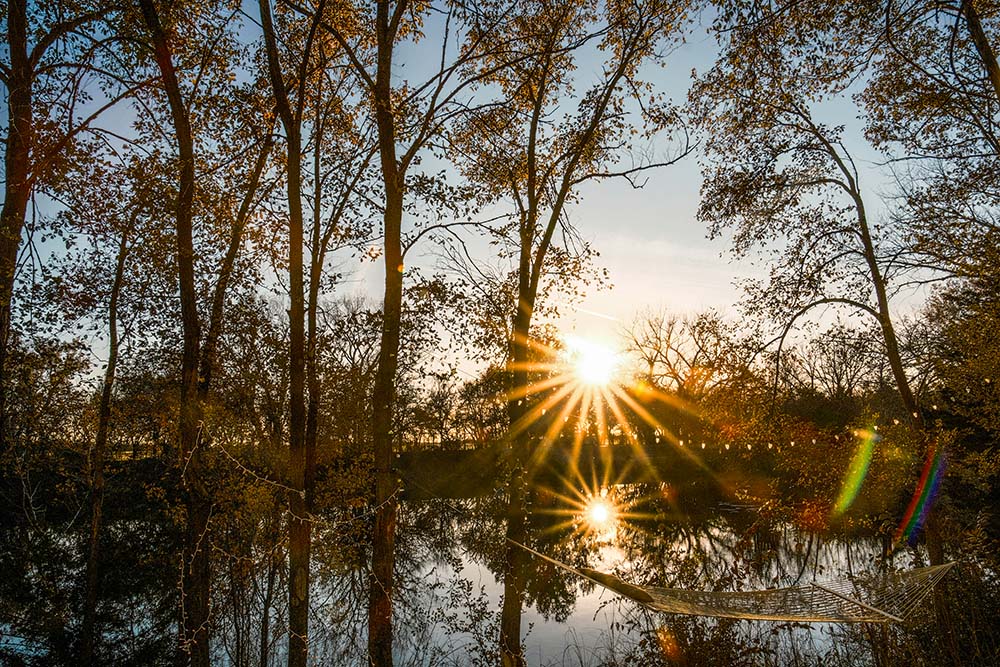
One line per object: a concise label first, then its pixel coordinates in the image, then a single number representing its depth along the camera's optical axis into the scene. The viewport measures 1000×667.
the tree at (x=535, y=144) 9.65
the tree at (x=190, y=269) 7.25
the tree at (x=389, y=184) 7.54
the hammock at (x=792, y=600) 4.10
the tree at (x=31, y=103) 6.35
